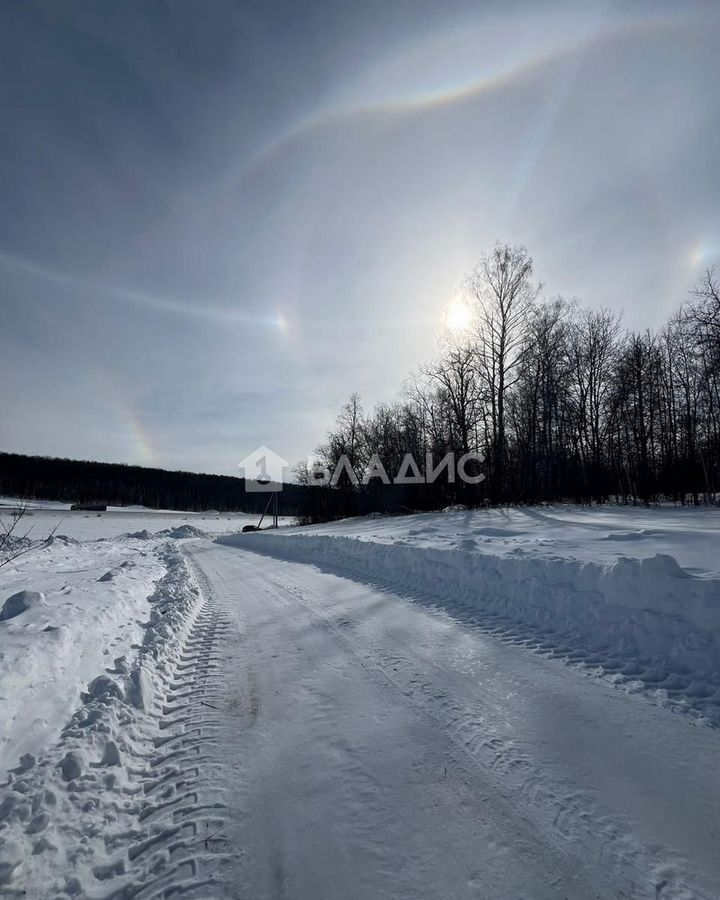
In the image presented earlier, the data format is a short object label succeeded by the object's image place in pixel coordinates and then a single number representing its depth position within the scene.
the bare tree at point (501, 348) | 24.95
